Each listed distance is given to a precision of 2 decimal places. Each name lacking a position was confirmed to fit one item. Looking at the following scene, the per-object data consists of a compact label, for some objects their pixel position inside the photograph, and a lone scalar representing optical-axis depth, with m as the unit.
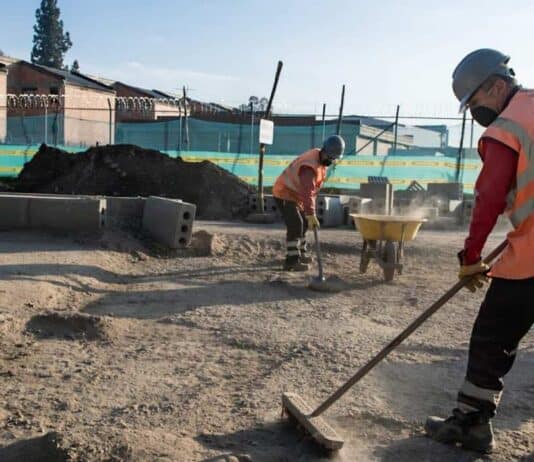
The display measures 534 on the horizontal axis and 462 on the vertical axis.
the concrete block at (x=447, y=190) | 15.13
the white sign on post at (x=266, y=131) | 12.78
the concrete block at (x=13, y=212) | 9.12
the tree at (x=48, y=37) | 73.50
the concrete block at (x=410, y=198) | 14.81
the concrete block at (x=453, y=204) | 14.48
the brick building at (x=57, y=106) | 24.23
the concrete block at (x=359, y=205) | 13.05
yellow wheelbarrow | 7.74
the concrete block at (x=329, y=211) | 13.24
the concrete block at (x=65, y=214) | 9.04
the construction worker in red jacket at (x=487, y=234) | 3.06
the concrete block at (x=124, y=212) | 9.73
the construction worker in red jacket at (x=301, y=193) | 7.90
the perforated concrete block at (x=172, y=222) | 8.99
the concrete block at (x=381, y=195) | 13.27
